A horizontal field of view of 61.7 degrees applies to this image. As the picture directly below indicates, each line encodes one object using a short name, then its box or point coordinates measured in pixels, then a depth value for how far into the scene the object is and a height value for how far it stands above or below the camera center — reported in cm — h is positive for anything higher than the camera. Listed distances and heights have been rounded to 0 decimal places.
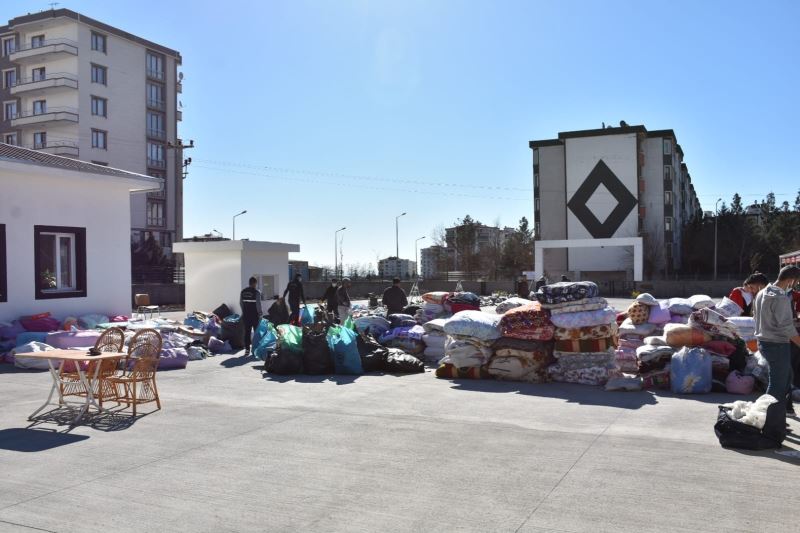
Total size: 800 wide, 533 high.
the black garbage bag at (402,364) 1123 -154
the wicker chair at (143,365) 762 -103
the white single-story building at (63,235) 1342 +95
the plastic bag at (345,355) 1101 -133
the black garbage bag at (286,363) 1102 -146
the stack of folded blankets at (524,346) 993 -113
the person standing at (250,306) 1412 -65
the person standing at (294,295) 1642 -50
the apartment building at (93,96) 5225 +1487
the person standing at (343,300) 1838 -71
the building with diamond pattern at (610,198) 5750 +641
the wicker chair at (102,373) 761 -110
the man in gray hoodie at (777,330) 658 -61
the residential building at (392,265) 13825 +182
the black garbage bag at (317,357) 1103 -137
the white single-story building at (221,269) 1828 +18
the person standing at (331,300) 1822 -71
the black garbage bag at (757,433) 601 -149
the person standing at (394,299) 1595 -62
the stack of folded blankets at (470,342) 1033 -109
